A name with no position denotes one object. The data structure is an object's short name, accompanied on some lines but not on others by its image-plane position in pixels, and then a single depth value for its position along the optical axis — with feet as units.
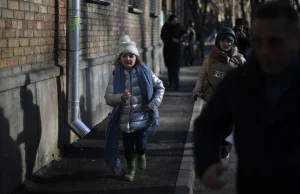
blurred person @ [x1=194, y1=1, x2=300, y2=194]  10.66
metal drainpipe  30.90
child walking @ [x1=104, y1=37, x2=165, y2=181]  26.56
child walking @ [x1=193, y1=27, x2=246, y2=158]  31.04
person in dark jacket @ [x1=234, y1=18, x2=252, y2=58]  43.74
